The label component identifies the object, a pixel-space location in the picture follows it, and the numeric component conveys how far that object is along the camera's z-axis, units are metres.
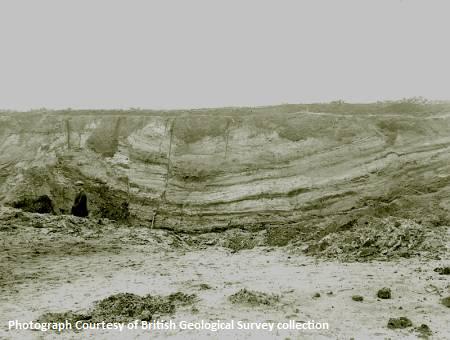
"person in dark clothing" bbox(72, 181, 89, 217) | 18.50
